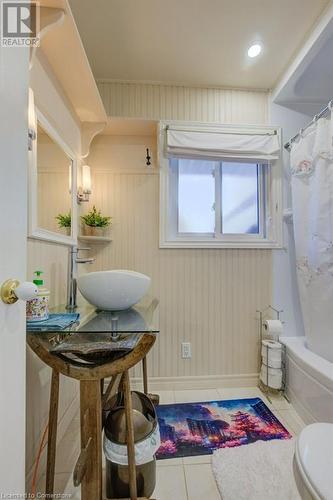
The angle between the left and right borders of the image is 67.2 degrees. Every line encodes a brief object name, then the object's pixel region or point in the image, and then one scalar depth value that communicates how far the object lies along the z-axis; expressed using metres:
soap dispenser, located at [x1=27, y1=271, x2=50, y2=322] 1.03
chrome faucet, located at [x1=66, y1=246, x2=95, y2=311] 1.53
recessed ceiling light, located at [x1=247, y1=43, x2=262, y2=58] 1.72
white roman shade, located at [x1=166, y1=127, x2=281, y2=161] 2.04
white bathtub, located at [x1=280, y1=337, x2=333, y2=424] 1.49
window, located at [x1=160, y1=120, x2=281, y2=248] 2.19
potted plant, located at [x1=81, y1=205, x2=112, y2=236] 1.99
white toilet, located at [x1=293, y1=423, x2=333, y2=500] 0.76
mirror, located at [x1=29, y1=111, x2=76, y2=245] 1.22
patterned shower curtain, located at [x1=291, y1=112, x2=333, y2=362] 1.67
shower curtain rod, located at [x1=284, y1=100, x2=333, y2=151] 1.60
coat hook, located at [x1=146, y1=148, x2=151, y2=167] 2.16
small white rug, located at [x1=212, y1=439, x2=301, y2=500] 1.16
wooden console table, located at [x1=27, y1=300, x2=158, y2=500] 0.96
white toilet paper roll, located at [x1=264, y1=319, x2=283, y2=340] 1.98
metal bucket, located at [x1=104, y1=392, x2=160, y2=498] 1.08
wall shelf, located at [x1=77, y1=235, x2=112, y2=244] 1.92
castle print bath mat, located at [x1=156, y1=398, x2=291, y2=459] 1.47
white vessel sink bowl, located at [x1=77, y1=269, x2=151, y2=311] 1.25
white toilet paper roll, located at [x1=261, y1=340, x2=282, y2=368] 1.94
